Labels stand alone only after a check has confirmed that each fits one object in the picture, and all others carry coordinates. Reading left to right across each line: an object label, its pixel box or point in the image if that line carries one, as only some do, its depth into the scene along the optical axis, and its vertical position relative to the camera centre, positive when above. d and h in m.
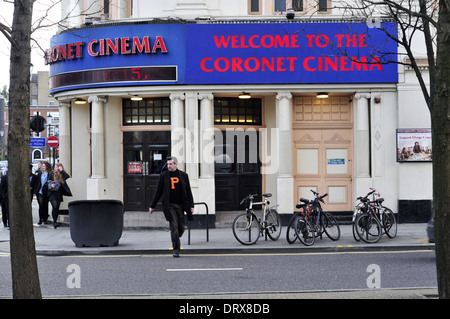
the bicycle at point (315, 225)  13.17 -1.35
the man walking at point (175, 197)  12.27 -0.62
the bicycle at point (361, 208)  13.42 -0.98
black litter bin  13.35 -1.22
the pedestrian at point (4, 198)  17.70 -0.84
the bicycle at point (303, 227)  13.13 -1.36
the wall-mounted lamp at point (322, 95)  17.05 +2.09
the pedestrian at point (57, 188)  17.22 -0.55
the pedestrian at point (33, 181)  18.09 -0.34
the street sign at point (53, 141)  22.48 +1.11
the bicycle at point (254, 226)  13.23 -1.35
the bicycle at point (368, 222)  13.38 -1.29
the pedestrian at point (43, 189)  17.66 -0.58
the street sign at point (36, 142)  24.88 +1.19
